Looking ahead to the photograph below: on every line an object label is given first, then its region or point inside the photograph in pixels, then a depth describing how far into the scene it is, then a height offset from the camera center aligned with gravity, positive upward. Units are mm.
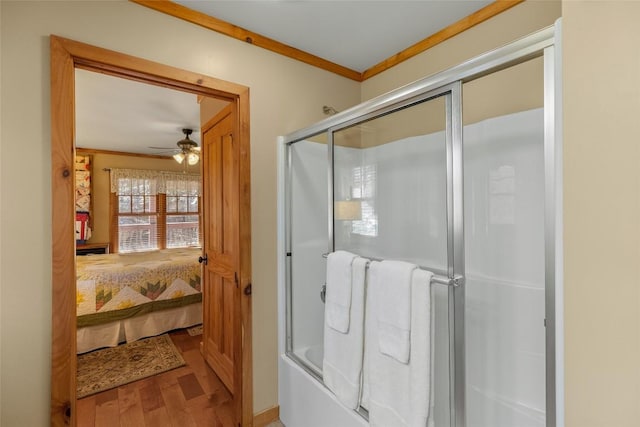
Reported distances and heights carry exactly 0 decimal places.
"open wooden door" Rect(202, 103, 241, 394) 2305 -259
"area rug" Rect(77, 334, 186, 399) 2400 -1338
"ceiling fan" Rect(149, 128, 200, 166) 3854 +824
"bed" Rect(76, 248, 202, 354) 2896 -885
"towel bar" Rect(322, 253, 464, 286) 1084 -248
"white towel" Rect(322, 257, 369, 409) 1406 -675
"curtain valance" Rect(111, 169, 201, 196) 5387 +636
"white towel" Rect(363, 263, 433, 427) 1092 -627
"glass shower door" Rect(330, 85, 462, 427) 1188 +91
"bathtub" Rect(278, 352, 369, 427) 1480 -1029
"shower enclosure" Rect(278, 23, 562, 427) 1085 -49
